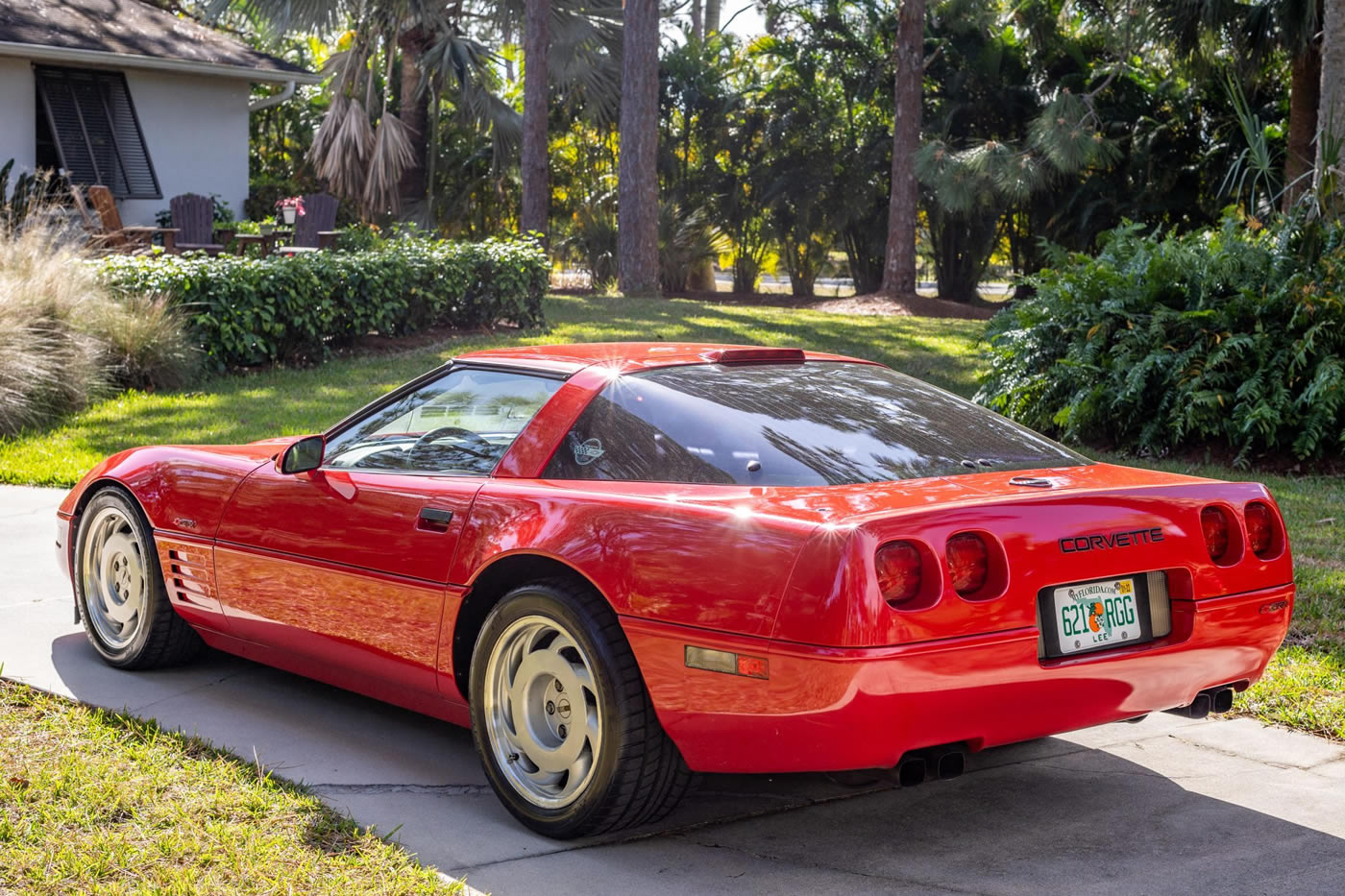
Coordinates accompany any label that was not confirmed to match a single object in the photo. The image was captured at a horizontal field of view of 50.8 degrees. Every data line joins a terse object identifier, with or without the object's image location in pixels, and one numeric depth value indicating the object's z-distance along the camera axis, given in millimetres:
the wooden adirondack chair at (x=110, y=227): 15875
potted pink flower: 18656
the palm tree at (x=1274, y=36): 14547
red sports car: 3225
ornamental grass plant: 10797
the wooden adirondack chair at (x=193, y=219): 17781
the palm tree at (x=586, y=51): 26328
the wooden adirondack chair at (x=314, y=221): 18109
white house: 18609
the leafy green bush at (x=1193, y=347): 9164
